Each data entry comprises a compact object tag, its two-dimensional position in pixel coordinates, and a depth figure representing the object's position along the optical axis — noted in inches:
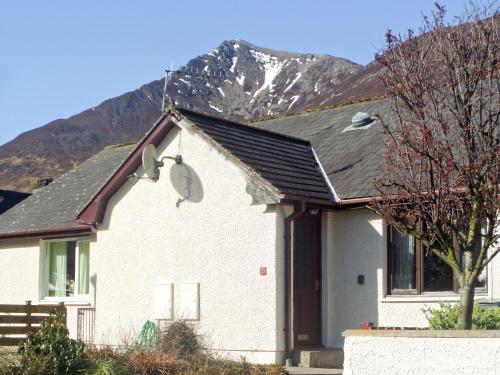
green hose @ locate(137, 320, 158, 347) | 522.8
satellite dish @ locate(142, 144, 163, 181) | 633.0
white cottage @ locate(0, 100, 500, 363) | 573.3
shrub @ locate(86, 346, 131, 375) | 459.0
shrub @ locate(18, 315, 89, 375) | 456.1
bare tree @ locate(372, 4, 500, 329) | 389.7
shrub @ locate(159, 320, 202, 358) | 523.2
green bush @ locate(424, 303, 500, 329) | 483.8
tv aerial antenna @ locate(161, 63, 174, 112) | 744.0
